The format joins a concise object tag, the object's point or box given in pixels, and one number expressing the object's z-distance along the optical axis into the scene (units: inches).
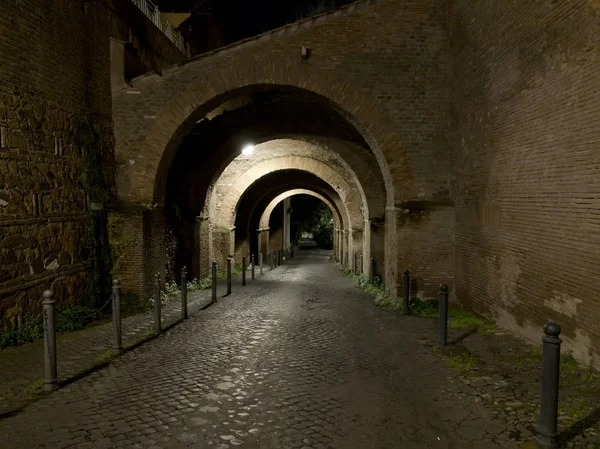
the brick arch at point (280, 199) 1062.4
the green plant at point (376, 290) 390.9
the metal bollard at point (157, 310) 299.3
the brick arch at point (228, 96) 372.8
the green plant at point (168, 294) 393.4
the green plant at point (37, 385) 198.9
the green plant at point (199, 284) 520.1
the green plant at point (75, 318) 300.1
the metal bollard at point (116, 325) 253.6
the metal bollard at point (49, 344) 199.2
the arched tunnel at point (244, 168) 502.0
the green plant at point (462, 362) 222.8
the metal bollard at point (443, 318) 265.0
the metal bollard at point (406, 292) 354.9
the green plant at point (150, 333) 293.5
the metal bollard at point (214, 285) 432.5
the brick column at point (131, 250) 373.1
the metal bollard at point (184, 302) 347.6
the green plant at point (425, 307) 357.1
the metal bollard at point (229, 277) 494.1
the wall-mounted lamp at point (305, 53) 370.9
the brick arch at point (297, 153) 720.3
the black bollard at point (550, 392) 146.9
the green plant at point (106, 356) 240.6
